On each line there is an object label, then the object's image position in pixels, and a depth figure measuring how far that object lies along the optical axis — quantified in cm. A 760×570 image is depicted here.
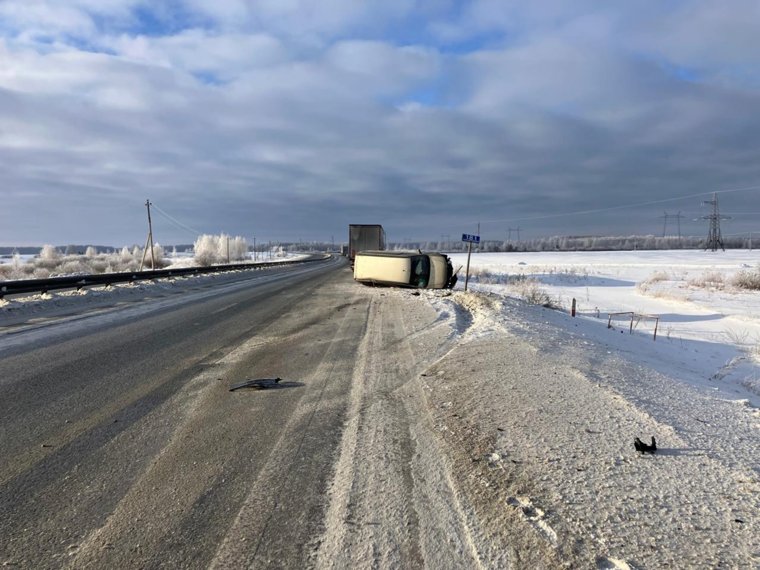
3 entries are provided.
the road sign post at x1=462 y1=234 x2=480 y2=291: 1849
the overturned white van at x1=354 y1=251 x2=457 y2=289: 2236
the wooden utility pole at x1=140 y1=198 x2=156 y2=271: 4569
